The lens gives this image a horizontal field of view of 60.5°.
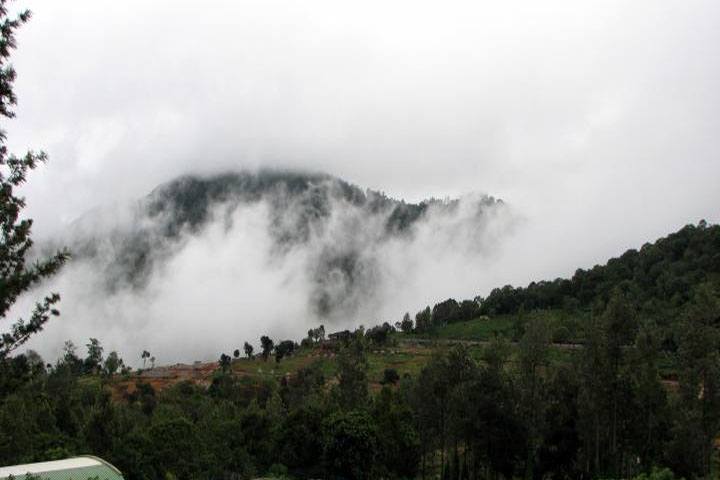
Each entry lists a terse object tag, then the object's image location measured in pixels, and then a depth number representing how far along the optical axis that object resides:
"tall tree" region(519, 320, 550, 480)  39.44
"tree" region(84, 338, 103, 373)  137.62
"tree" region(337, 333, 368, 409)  57.03
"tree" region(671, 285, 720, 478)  32.66
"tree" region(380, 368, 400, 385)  94.81
